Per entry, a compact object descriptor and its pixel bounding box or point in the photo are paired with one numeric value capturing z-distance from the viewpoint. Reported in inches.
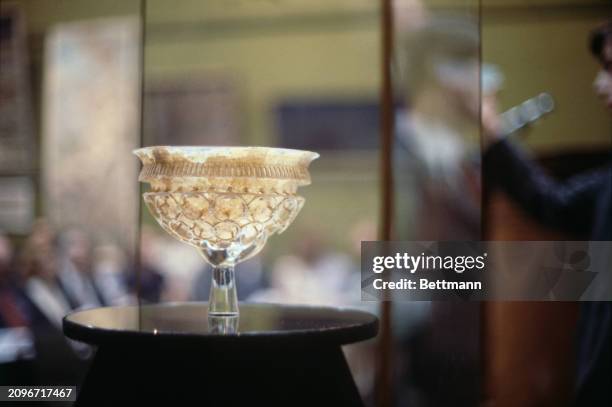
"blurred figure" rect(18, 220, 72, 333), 136.0
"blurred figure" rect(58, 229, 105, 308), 159.5
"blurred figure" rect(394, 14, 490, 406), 85.6
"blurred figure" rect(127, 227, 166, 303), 138.8
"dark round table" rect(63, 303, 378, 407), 46.2
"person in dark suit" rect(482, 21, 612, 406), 72.2
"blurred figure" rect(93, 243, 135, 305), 168.9
